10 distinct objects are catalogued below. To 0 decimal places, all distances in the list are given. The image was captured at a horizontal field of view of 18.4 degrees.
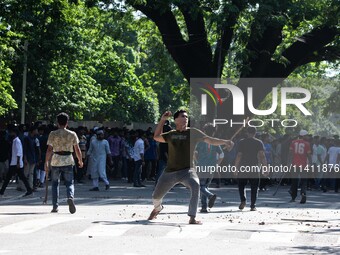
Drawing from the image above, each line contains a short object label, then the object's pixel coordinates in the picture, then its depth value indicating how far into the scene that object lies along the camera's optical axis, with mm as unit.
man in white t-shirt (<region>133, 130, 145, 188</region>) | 29438
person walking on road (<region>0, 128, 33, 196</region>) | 23375
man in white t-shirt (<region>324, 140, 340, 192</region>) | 32844
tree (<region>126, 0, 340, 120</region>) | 32250
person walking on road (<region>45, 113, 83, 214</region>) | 17734
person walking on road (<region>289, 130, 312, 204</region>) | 24312
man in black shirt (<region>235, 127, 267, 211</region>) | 20781
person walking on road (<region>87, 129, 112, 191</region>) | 27391
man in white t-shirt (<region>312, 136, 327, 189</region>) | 32625
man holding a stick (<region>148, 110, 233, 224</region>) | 15750
